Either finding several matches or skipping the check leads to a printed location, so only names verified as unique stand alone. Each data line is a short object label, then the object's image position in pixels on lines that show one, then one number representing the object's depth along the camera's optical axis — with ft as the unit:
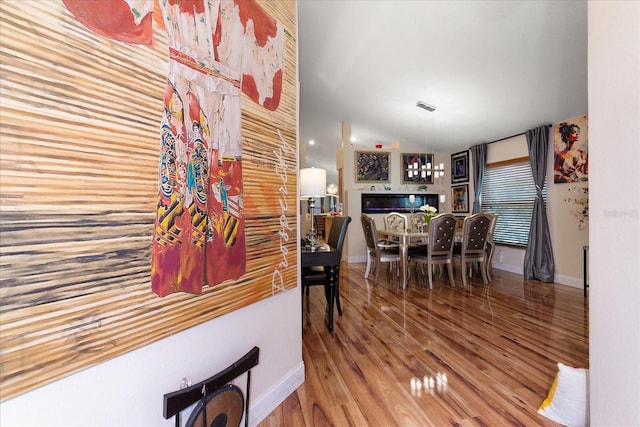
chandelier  22.35
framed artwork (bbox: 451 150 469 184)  20.76
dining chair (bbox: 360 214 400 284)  14.67
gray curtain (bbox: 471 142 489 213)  18.84
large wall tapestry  2.32
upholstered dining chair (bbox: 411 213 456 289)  13.32
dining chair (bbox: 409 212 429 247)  15.56
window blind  16.60
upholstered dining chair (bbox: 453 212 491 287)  13.79
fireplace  21.74
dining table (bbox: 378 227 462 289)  13.64
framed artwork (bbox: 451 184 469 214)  20.76
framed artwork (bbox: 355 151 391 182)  21.81
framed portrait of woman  13.51
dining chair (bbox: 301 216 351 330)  8.95
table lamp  9.09
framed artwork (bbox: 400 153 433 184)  22.49
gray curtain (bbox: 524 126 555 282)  14.94
